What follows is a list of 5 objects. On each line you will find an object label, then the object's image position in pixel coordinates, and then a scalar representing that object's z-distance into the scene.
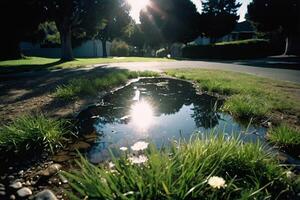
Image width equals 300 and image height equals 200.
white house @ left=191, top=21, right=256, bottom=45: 54.97
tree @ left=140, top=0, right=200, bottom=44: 44.31
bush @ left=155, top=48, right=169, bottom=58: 57.44
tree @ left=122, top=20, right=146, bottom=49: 67.56
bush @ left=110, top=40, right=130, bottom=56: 56.68
